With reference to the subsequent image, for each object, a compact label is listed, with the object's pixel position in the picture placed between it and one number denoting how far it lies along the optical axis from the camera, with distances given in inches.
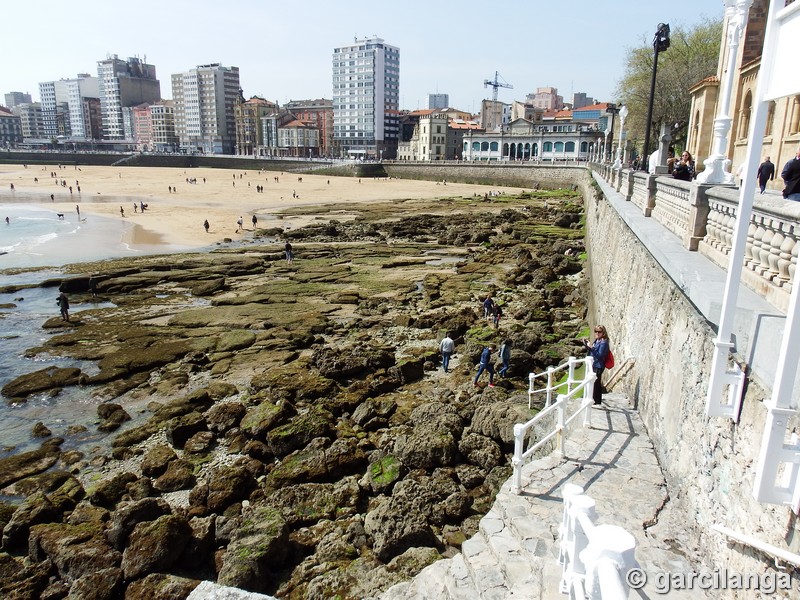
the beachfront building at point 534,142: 3649.9
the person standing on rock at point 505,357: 546.6
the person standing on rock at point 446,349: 583.8
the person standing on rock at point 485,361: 531.2
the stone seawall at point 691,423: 161.9
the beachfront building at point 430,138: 4375.0
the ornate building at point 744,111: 649.0
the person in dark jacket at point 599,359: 338.6
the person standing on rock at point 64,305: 795.4
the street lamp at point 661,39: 808.3
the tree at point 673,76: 1718.8
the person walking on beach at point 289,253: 1199.7
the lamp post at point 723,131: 279.5
